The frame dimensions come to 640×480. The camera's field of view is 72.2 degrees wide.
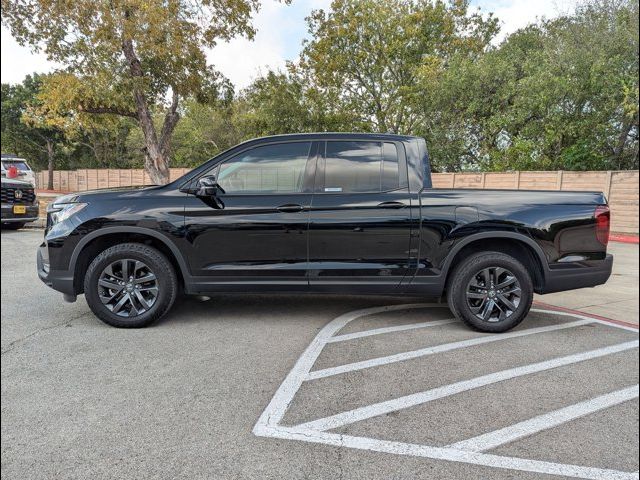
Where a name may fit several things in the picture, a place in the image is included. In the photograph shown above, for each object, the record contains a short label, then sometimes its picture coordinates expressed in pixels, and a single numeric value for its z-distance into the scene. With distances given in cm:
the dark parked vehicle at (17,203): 1071
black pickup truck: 396
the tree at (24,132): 3391
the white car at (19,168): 1141
